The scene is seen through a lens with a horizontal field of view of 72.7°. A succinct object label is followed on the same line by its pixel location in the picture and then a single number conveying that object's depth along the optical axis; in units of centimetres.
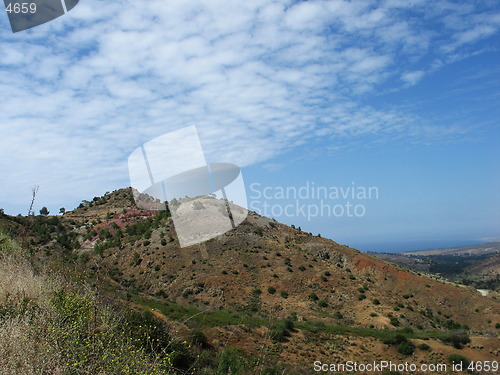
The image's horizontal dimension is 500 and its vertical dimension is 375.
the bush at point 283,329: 2255
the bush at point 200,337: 1526
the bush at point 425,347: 2395
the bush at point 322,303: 3612
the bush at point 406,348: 2317
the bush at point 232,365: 967
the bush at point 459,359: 2166
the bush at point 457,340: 2497
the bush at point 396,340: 2447
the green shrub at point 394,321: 3197
